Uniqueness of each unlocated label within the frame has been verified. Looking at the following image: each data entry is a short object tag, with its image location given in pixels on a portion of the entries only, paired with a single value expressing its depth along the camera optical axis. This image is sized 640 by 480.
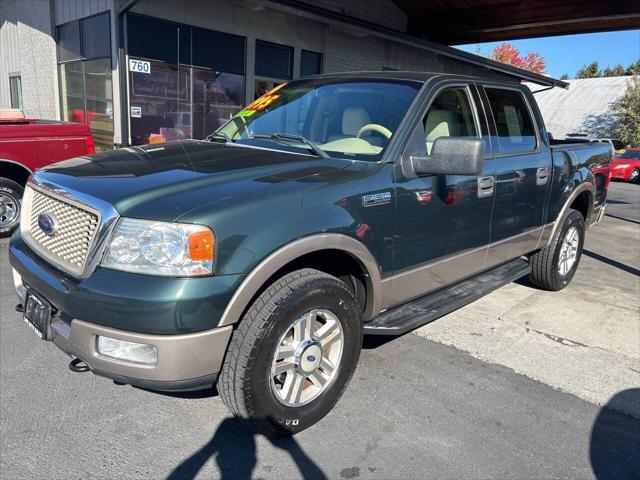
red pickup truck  6.41
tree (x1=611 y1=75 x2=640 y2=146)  33.31
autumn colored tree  57.44
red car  21.05
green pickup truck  2.31
